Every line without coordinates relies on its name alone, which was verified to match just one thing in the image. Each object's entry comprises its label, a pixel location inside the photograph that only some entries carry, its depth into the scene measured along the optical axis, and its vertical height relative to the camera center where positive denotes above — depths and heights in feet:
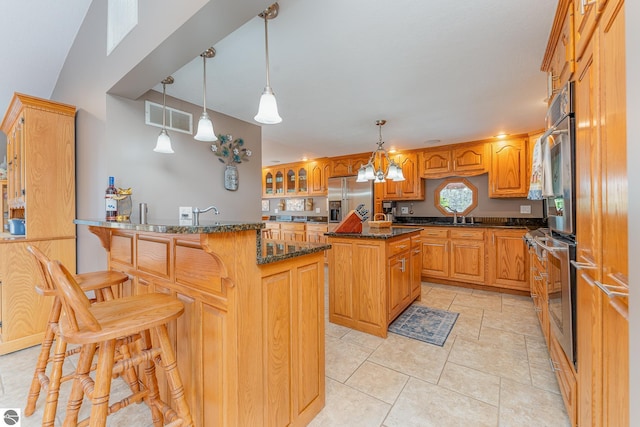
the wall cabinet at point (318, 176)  18.24 +2.60
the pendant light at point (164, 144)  6.72 +1.86
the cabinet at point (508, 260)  11.52 -2.27
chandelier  9.91 +1.51
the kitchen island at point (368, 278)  7.86 -2.13
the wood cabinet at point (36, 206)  7.18 +0.36
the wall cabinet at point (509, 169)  12.37 +1.99
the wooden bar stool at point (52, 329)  3.96 -2.05
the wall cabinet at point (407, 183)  15.25 +1.67
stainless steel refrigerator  16.40 +1.03
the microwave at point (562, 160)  4.30 +0.89
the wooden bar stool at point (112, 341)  3.01 -1.67
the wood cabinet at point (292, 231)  18.60 -1.29
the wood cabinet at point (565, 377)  4.20 -3.08
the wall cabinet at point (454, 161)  13.46 +2.70
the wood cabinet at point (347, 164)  16.75 +3.22
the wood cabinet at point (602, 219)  2.48 -0.13
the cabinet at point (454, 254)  12.51 -2.19
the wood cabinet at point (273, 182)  20.76 +2.61
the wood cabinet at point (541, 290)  6.50 -2.33
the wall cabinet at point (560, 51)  4.32 +3.15
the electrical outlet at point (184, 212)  8.16 +0.10
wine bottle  6.06 +0.29
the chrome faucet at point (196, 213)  4.52 +0.03
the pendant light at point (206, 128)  5.81 +1.96
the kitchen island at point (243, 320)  3.50 -1.61
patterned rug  7.86 -3.78
